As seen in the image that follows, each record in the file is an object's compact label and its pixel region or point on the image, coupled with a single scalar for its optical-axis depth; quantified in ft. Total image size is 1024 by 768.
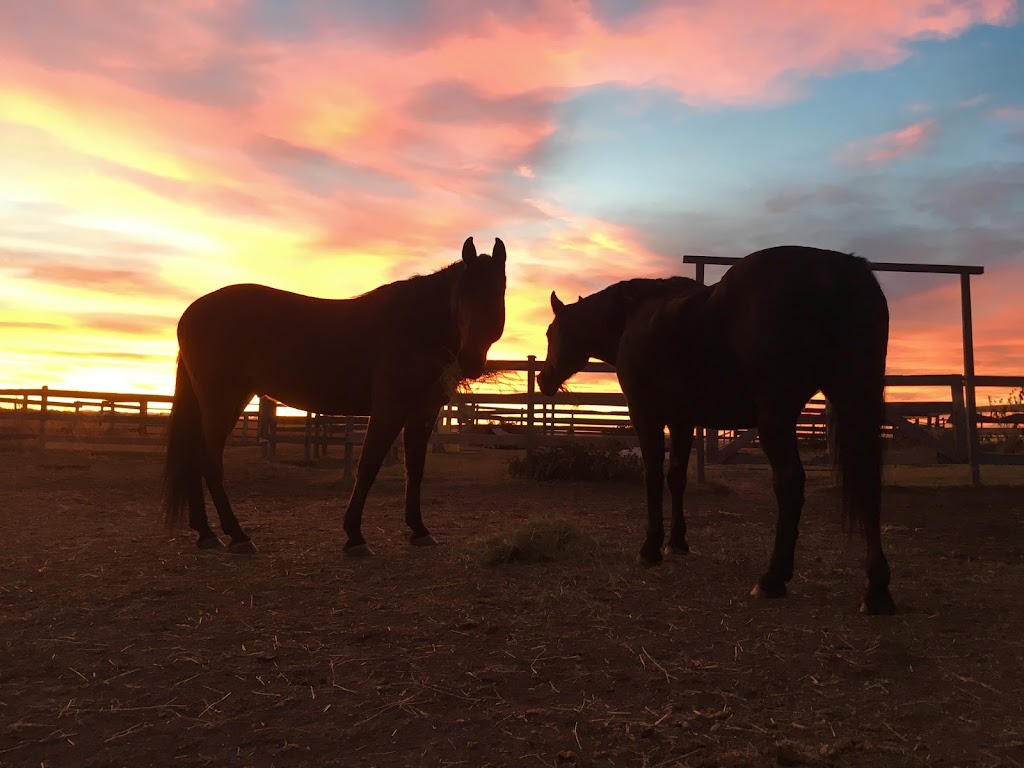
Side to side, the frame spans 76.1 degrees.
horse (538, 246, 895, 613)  11.43
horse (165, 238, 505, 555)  16.99
